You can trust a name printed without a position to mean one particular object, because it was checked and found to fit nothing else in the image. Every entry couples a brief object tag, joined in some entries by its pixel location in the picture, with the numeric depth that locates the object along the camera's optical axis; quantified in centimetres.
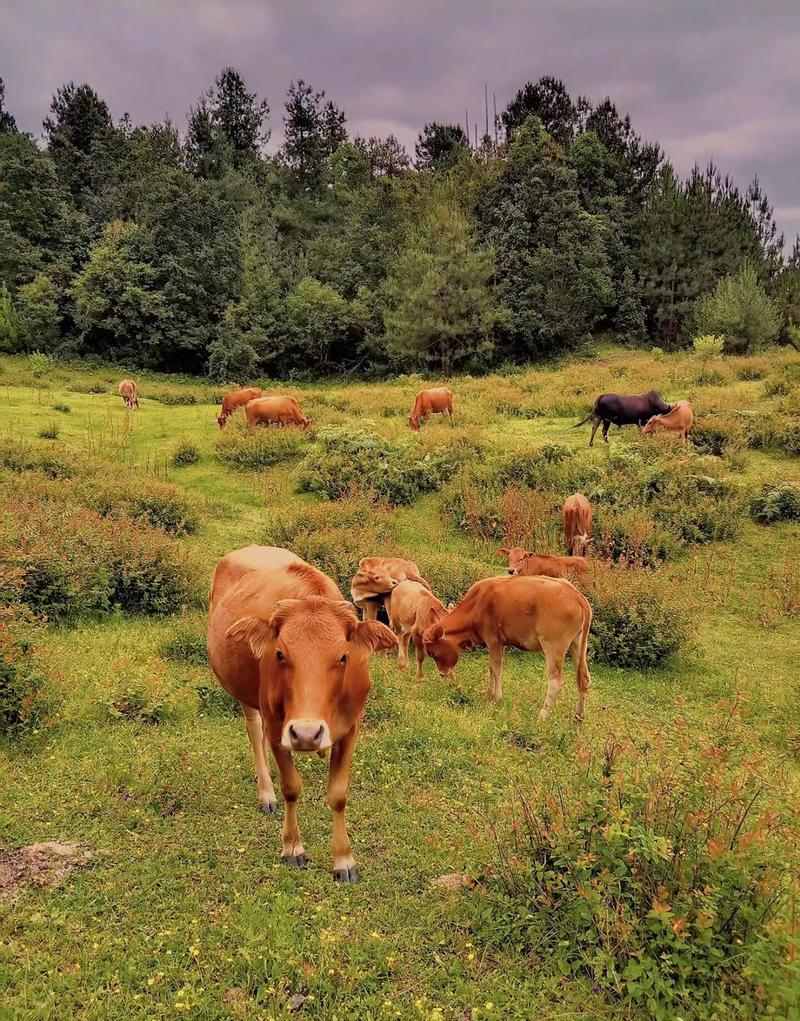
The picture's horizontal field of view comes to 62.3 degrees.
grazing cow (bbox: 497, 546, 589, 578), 1008
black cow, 1897
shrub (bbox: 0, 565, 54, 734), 590
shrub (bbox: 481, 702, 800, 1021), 321
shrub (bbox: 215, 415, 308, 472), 1778
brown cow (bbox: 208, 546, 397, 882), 378
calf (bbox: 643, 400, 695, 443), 1803
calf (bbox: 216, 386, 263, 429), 2273
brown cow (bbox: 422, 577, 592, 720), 716
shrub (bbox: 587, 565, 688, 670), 918
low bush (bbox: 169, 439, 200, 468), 1772
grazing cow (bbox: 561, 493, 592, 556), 1266
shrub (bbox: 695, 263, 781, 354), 3481
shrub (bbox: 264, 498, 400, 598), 1099
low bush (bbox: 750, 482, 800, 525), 1391
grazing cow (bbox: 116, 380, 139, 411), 2481
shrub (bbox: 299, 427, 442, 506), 1537
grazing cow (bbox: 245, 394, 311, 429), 2053
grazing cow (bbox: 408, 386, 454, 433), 2206
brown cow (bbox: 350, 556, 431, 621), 935
